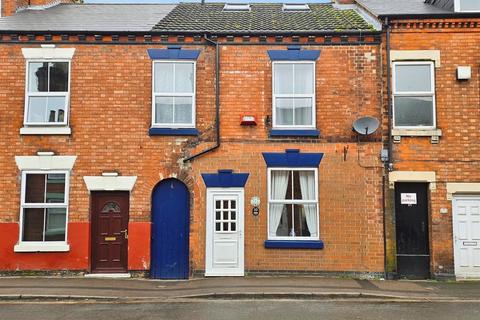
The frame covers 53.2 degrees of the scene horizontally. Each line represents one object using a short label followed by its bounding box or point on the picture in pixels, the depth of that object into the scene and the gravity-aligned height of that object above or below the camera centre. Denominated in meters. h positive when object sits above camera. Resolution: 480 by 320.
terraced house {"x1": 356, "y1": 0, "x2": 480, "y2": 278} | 12.24 +1.77
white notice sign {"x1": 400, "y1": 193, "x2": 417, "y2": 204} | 12.45 +0.30
